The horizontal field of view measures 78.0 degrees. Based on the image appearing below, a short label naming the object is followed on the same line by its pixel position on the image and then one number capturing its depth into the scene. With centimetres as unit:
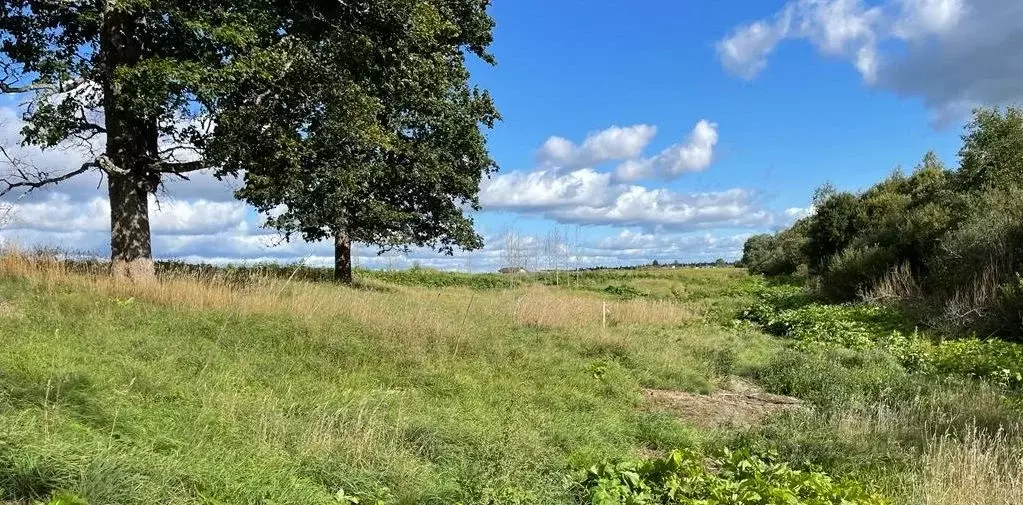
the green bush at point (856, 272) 2053
